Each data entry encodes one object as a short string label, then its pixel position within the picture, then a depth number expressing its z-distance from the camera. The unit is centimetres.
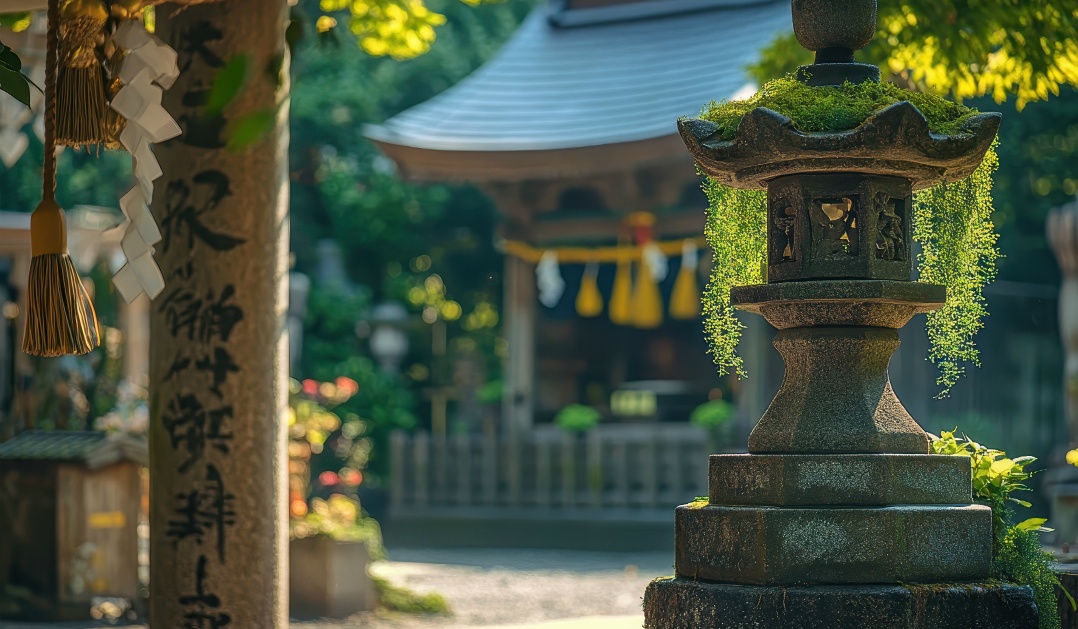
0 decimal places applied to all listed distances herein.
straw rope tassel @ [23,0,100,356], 317
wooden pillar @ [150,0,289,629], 384
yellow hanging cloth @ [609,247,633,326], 1678
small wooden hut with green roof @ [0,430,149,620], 926
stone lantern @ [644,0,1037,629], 465
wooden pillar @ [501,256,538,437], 1697
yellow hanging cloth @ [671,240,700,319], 1623
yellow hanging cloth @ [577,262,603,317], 1692
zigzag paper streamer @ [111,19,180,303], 328
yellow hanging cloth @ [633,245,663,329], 1664
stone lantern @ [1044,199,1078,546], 1235
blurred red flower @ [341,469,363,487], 1167
